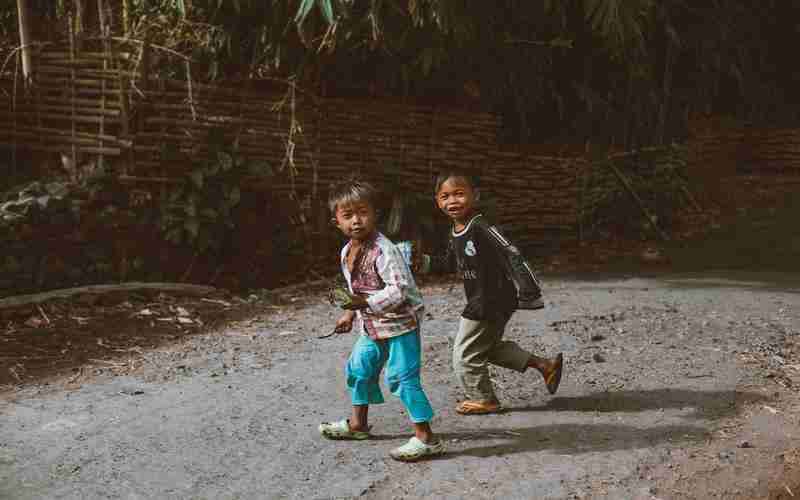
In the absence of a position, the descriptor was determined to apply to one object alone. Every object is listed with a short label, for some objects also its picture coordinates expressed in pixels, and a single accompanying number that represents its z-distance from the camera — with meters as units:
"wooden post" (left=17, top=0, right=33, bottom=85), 6.61
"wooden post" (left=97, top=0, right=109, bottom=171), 6.67
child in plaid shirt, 3.22
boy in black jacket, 3.60
